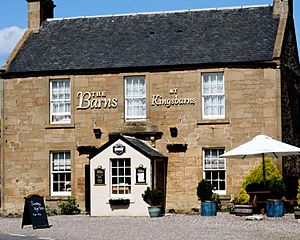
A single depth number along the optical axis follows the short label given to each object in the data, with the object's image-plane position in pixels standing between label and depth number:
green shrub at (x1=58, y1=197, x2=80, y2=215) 33.72
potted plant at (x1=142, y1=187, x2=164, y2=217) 30.08
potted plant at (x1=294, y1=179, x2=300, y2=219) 25.96
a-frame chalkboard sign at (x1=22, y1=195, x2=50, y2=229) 25.42
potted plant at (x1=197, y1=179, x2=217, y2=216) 29.58
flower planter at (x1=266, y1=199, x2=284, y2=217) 27.39
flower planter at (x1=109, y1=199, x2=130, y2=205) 31.28
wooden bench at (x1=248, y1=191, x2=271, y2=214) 28.36
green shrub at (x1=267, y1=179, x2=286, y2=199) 28.67
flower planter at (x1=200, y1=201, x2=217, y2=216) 29.56
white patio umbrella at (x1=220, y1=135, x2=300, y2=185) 27.27
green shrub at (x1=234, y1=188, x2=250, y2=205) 28.33
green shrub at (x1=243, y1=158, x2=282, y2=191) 30.65
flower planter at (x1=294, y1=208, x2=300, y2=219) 25.97
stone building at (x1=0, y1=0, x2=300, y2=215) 32.06
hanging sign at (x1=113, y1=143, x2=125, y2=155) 31.52
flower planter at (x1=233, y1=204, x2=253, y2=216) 27.56
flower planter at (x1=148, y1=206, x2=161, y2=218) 30.05
